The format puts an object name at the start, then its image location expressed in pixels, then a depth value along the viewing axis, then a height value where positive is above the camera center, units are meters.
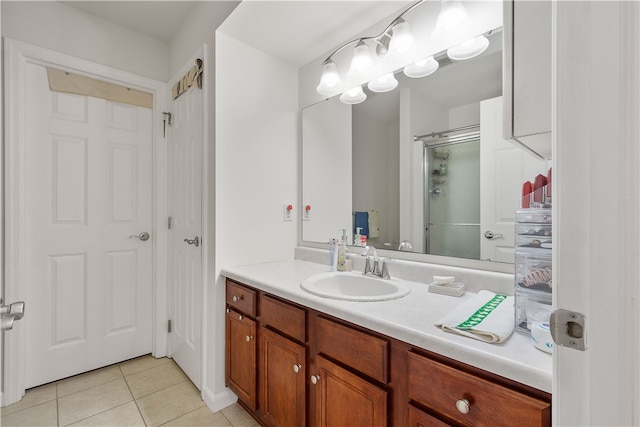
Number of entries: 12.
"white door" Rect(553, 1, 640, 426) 0.40 +0.01
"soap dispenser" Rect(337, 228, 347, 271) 1.63 -0.24
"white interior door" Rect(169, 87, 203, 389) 1.89 -0.14
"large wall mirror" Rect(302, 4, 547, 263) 1.23 +0.23
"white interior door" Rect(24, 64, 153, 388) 1.90 -0.13
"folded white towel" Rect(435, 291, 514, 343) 0.76 -0.30
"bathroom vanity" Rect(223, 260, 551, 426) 0.68 -0.45
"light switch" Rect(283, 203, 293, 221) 2.04 +0.01
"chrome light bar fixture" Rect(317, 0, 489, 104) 1.26 +0.80
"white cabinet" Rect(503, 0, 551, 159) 0.74 +0.36
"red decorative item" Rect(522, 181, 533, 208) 0.91 +0.06
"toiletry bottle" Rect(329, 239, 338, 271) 1.65 -0.23
